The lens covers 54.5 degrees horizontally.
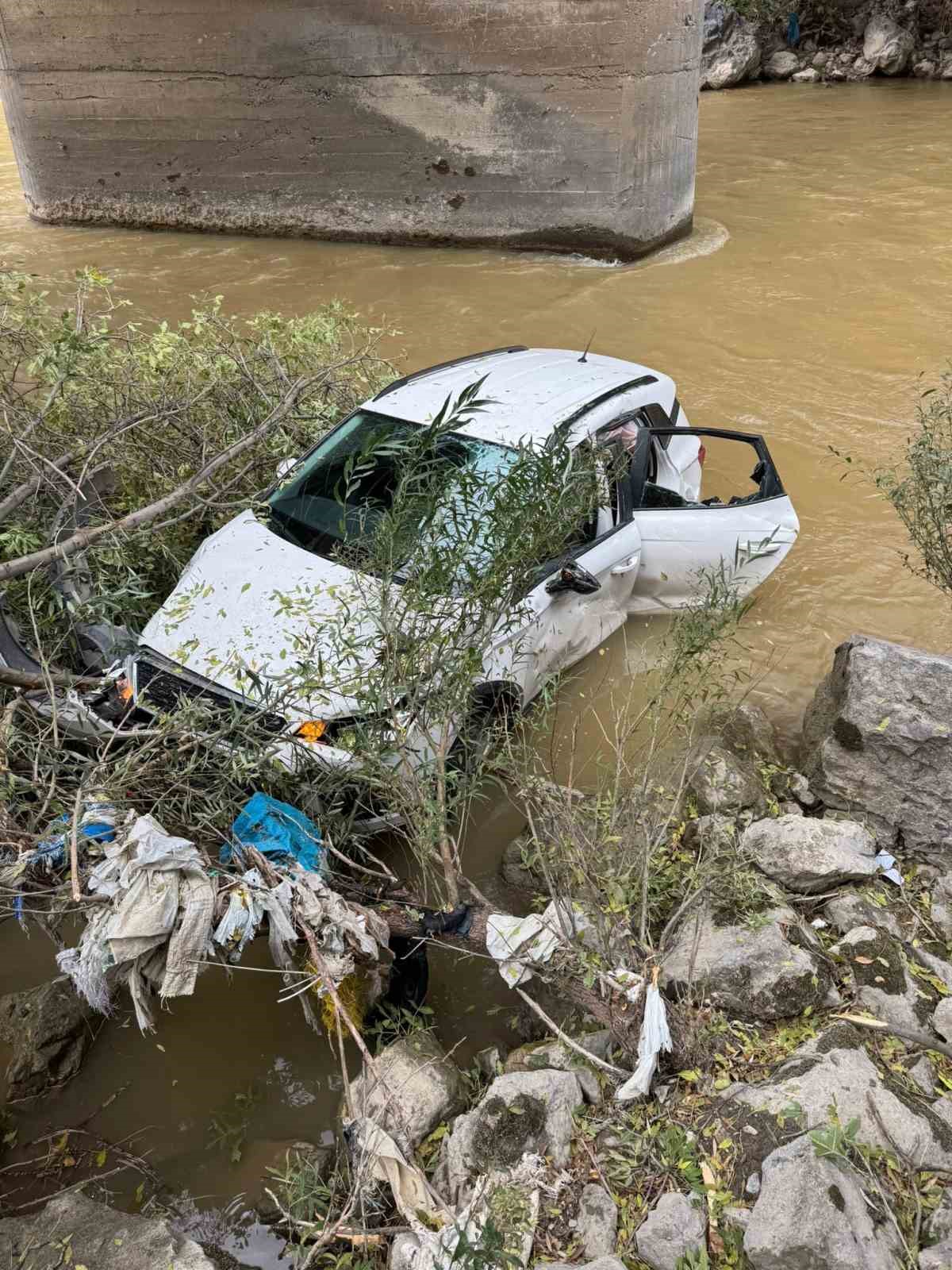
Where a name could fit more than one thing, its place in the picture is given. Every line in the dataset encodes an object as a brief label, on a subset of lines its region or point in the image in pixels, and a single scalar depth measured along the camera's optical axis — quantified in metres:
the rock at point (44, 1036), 3.63
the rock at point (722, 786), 4.30
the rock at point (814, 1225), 2.43
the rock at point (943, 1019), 3.25
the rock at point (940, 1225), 2.60
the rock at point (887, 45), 19.80
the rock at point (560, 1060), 3.25
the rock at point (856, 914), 3.67
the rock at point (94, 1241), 2.91
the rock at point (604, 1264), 2.61
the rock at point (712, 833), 3.93
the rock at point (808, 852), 3.79
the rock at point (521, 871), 4.17
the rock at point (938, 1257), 2.49
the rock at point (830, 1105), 2.81
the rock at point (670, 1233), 2.64
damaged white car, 4.16
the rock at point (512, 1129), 3.02
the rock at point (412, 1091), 3.24
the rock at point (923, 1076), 3.06
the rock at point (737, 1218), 2.65
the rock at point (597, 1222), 2.79
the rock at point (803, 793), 4.53
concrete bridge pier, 10.44
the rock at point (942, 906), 3.81
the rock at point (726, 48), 20.03
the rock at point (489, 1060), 3.53
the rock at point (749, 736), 4.81
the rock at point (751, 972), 3.29
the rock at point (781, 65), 20.75
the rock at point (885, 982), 3.30
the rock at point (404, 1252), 2.80
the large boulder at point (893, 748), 4.20
